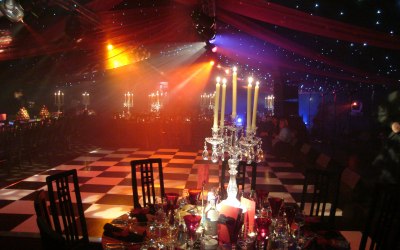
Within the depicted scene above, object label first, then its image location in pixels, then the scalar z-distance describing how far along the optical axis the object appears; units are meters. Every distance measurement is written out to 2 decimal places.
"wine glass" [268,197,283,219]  2.18
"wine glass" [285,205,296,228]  2.06
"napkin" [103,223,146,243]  1.92
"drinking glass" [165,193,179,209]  2.14
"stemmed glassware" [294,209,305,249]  1.90
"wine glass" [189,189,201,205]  2.34
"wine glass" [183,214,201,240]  1.73
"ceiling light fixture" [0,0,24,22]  4.11
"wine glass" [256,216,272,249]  1.77
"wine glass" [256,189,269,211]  2.23
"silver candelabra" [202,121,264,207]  2.07
